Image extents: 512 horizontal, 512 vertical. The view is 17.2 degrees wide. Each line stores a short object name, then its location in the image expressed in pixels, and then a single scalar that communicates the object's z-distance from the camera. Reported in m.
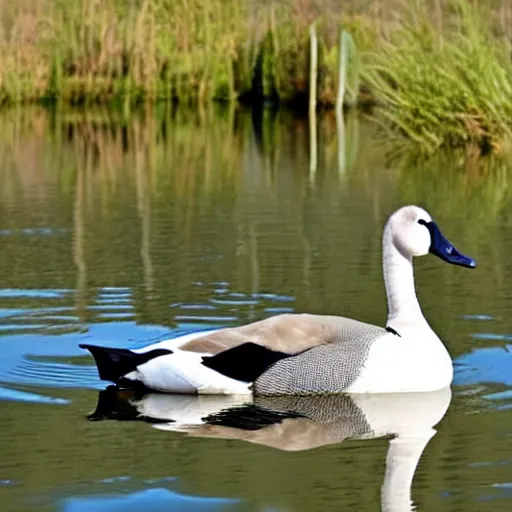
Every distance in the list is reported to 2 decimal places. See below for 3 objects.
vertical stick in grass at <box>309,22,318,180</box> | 27.81
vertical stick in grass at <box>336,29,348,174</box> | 26.75
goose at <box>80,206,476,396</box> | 6.81
